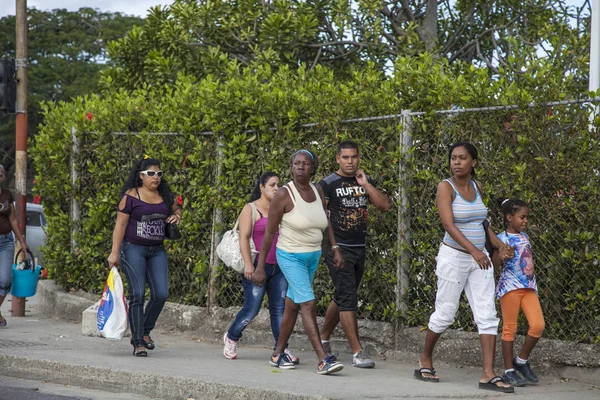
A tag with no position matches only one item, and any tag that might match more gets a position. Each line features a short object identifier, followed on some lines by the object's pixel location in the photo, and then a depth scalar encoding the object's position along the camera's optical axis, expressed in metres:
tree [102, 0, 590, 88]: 14.27
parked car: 20.58
